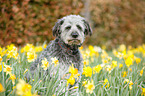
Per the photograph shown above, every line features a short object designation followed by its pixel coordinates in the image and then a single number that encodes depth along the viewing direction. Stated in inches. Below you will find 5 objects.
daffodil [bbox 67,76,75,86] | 75.0
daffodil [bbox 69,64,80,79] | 74.9
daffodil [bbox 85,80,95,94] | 74.8
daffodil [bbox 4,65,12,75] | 75.1
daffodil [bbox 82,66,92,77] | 78.6
